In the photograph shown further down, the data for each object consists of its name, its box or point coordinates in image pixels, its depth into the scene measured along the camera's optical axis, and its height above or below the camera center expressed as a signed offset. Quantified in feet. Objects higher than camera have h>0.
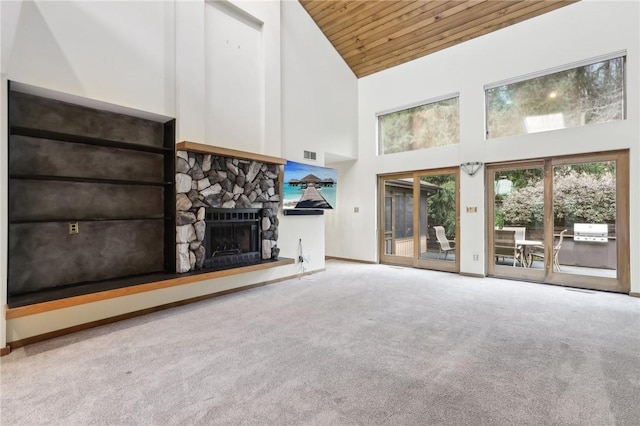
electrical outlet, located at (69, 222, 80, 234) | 10.89 -0.48
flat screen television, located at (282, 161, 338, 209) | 17.69 +1.71
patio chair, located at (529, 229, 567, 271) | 16.44 -2.23
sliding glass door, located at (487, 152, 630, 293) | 14.96 -0.38
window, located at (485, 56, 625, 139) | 15.03 +6.10
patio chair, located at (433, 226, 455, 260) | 20.08 -1.82
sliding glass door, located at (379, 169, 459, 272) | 19.99 -0.36
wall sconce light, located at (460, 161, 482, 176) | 18.43 +2.86
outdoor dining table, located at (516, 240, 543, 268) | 17.29 -1.91
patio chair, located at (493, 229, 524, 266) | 17.74 -1.90
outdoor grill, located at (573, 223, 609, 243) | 15.28 -0.95
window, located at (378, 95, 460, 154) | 19.94 +6.09
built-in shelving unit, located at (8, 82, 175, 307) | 9.82 +0.73
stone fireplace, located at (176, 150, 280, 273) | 12.68 +0.15
